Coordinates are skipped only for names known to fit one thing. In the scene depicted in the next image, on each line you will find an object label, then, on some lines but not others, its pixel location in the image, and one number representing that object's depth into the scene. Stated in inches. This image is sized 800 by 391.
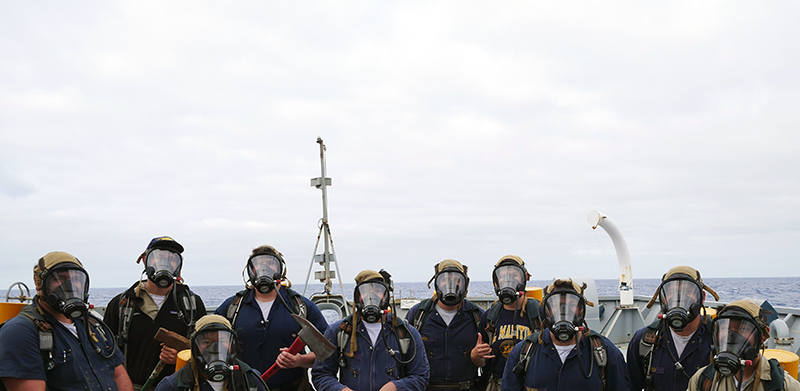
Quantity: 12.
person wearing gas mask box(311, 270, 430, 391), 162.4
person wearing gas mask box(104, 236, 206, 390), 169.6
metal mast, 366.0
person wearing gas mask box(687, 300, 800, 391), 127.6
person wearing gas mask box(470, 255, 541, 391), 185.0
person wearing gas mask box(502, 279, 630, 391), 146.9
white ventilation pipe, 450.9
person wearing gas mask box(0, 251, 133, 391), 122.8
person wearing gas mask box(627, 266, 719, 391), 152.4
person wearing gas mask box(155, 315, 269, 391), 131.2
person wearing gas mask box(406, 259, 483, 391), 187.5
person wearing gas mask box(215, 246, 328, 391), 179.0
